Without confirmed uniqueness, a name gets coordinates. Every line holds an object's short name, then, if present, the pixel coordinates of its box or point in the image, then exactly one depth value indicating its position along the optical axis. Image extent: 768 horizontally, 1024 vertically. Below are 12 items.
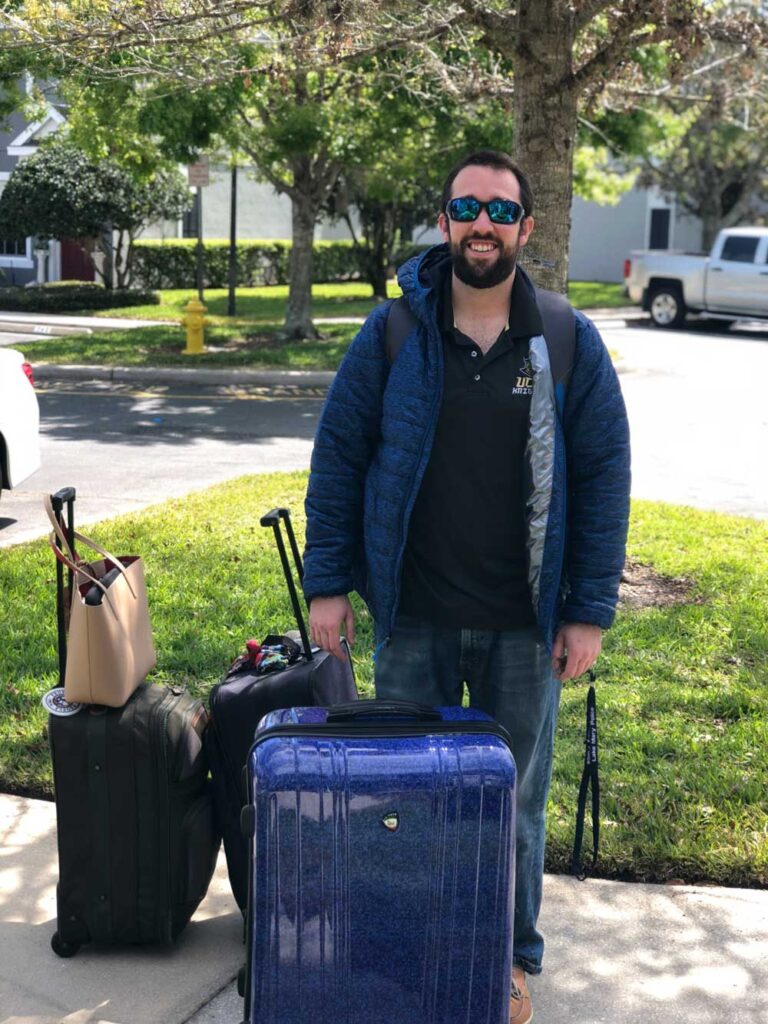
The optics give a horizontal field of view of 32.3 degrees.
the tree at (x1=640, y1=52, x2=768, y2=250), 29.38
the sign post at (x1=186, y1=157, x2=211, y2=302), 19.69
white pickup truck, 22.41
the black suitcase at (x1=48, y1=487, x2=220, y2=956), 3.37
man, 3.00
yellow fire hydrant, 17.51
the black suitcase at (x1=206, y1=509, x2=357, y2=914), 3.39
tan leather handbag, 3.25
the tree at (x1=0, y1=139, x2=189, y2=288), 25.14
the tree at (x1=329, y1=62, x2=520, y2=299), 14.73
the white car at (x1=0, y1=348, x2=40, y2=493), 8.32
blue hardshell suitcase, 2.61
